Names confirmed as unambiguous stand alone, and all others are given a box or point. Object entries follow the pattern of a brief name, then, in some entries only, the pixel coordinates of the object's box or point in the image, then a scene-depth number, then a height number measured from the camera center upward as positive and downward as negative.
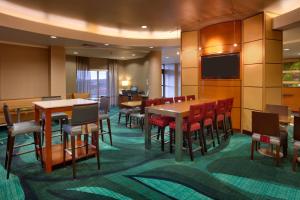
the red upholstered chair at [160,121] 4.13 -0.57
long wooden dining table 3.59 -0.38
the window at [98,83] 11.30 +0.56
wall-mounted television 5.48 +0.73
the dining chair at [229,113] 4.98 -0.48
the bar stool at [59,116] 4.72 -0.53
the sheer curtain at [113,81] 11.78 +0.69
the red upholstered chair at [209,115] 4.13 -0.45
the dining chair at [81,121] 3.01 -0.42
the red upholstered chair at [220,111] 4.61 -0.40
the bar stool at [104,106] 4.90 -0.30
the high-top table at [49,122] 3.08 -0.42
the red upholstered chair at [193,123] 3.70 -0.55
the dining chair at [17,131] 3.04 -0.56
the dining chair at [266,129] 3.38 -0.60
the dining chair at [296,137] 3.14 -0.68
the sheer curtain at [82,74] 10.52 +0.98
